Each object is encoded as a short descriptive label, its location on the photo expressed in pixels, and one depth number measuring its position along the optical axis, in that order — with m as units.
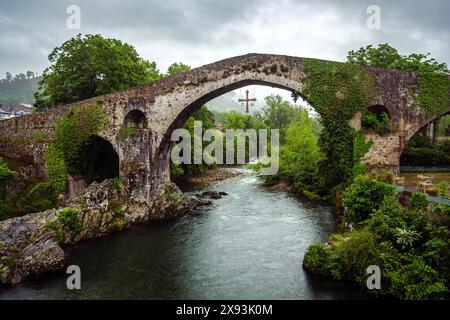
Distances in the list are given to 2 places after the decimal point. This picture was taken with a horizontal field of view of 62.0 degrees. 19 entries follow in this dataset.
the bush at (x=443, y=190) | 12.20
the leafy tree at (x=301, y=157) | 27.73
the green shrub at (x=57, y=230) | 16.59
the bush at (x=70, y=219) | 17.25
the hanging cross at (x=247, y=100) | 27.18
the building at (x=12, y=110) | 68.12
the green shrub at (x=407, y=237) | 11.48
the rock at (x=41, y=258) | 13.86
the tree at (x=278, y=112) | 61.50
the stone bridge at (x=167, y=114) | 18.28
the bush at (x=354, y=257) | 11.84
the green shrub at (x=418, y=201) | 12.43
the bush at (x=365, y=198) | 14.31
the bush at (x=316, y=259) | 13.10
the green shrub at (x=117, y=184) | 20.38
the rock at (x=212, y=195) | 26.25
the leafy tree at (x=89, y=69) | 25.89
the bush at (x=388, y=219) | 12.18
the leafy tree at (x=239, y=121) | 52.33
